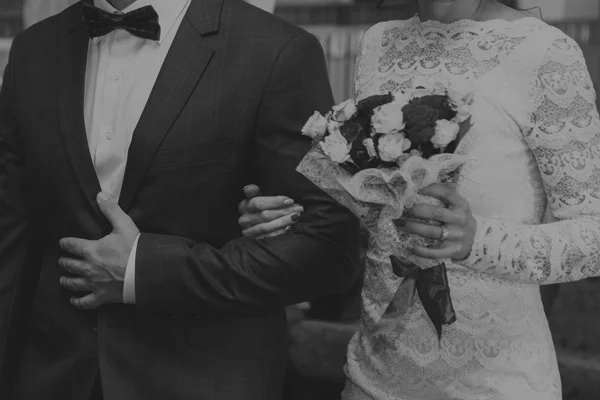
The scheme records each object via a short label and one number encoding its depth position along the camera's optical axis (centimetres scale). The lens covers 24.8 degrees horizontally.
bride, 154
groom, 164
